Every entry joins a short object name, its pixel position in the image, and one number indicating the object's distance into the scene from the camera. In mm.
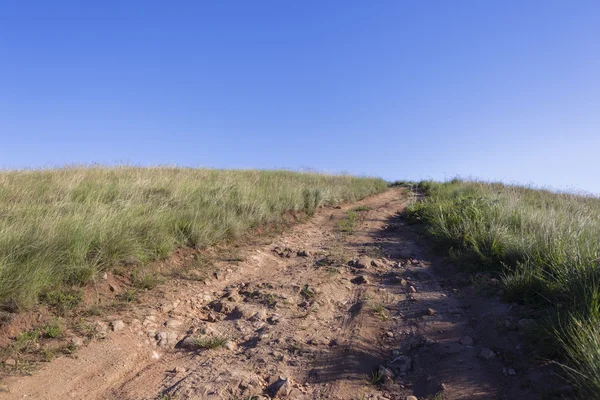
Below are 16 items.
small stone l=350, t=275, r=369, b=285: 4828
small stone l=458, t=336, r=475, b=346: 3287
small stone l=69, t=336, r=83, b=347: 3070
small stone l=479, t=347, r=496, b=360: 3048
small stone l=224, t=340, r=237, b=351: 3263
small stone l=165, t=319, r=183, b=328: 3635
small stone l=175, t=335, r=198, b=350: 3295
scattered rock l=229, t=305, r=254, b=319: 3893
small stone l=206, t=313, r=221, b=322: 3869
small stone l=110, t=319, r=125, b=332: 3381
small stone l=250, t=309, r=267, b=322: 3824
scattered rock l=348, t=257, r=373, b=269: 5422
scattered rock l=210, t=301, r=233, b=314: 4048
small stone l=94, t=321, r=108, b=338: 3264
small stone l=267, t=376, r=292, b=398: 2662
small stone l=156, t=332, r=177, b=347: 3344
